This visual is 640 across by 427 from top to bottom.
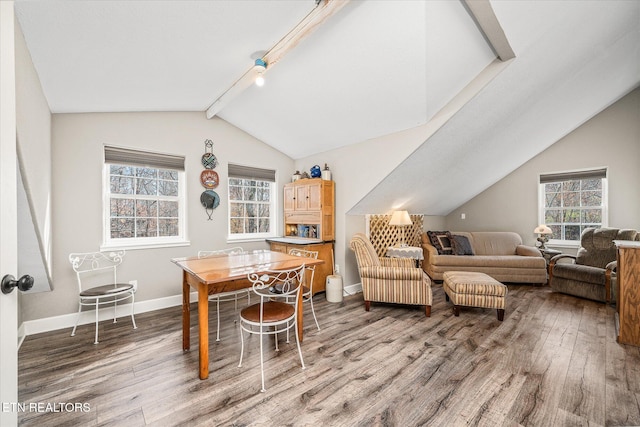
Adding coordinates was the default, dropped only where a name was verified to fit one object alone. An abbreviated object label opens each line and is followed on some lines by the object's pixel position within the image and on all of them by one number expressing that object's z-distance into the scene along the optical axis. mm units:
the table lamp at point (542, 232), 4781
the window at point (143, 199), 3254
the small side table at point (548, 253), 4704
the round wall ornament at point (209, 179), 3799
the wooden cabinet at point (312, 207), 4031
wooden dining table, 1957
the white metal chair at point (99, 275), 2799
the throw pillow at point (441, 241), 4906
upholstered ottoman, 2928
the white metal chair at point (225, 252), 3477
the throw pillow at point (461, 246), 4894
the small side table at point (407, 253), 4129
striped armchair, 3123
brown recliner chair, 3471
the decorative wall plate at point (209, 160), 3797
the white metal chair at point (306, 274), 3484
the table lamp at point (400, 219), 4145
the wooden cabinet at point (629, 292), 2373
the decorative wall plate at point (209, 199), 3812
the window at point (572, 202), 4656
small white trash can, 3682
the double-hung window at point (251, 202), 4266
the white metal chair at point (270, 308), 2020
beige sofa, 4402
